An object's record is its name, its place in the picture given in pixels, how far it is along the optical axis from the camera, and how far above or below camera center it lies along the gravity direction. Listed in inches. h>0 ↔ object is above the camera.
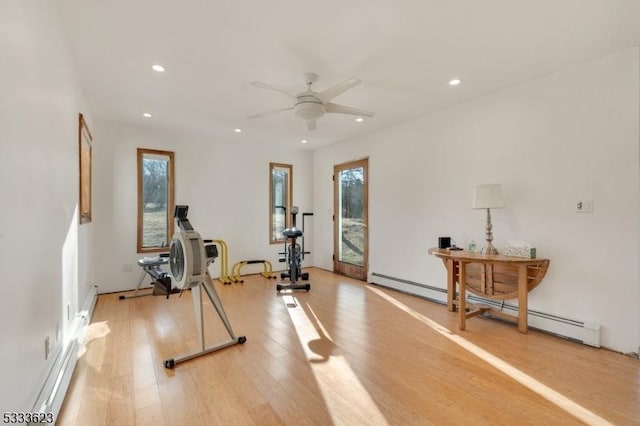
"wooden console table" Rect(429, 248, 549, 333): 124.6 -29.0
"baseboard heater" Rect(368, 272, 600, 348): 115.5 -45.5
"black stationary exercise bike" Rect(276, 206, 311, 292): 194.9 -37.2
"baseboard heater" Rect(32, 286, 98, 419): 69.8 -42.4
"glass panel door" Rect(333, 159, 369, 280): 225.3 -5.9
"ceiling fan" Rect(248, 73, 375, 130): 115.4 +42.4
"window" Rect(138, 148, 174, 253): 201.9 +8.5
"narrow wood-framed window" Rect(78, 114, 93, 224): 126.4 +20.3
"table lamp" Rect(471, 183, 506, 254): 131.2 +6.1
